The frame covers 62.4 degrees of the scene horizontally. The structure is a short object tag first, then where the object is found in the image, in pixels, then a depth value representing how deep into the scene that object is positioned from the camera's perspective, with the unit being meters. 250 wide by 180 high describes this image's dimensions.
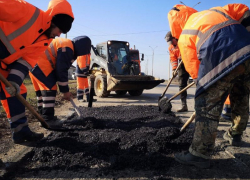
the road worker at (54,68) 3.70
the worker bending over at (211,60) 1.89
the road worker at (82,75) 6.79
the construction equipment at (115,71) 7.50
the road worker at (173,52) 5.39
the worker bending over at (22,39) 2.35
